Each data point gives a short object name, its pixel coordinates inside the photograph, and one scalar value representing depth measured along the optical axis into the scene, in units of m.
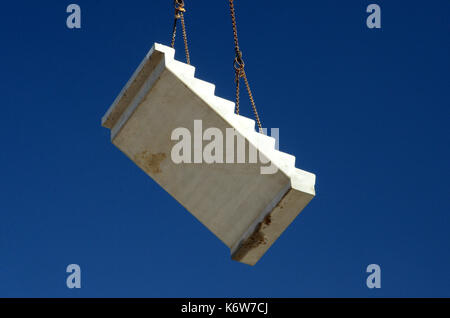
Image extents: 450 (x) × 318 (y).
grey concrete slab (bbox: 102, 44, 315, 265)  10.29
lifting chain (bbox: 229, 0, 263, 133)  11.45
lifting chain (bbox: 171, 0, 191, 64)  11.28
